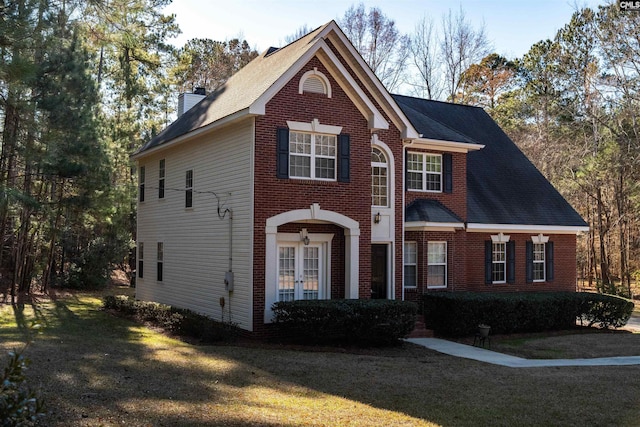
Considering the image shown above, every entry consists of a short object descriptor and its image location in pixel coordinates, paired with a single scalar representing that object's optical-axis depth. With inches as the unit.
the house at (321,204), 634.2
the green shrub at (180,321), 618.5
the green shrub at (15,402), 193.8
